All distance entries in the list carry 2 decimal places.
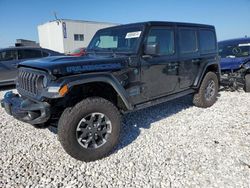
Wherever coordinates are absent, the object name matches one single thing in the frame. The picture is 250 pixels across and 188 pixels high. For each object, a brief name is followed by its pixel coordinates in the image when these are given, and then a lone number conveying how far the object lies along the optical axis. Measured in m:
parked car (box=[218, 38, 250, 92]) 6.78
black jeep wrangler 2.95
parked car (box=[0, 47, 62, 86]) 7.70
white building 23.30
